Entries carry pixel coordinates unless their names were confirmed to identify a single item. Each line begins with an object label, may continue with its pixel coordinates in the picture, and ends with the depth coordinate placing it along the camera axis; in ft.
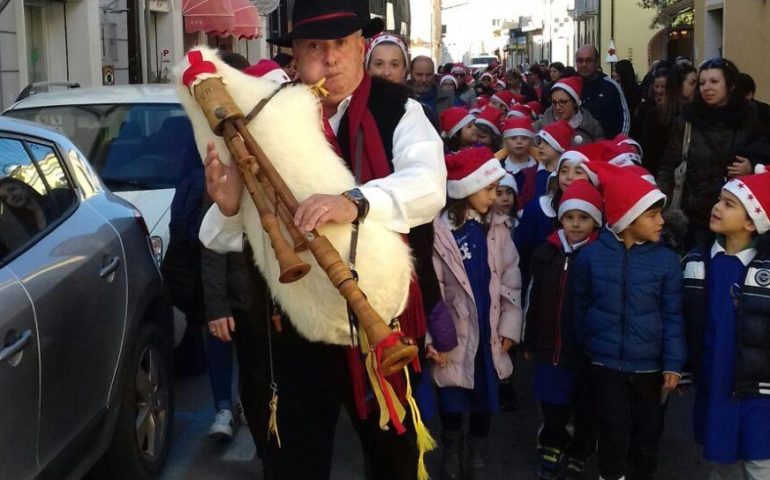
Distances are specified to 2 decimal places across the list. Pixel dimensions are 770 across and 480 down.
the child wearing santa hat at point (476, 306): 16.38
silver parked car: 11.95
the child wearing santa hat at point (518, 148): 25.86
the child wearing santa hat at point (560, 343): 17.24
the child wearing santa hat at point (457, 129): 26.96
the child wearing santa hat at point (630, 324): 15.69
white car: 24.58
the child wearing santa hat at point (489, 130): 28.99
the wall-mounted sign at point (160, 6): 64.80
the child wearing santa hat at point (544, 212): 20.35
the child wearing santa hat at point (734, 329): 15.01
